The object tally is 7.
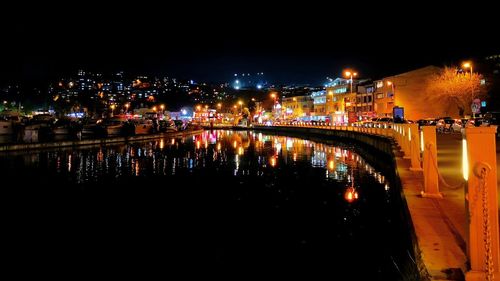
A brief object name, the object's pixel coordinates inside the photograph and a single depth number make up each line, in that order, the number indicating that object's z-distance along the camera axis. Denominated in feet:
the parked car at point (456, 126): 128.08
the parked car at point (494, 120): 100.12
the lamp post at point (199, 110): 523.79
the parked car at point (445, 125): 137.04
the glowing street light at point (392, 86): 233.76
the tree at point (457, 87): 174.60
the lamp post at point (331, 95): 344.80
